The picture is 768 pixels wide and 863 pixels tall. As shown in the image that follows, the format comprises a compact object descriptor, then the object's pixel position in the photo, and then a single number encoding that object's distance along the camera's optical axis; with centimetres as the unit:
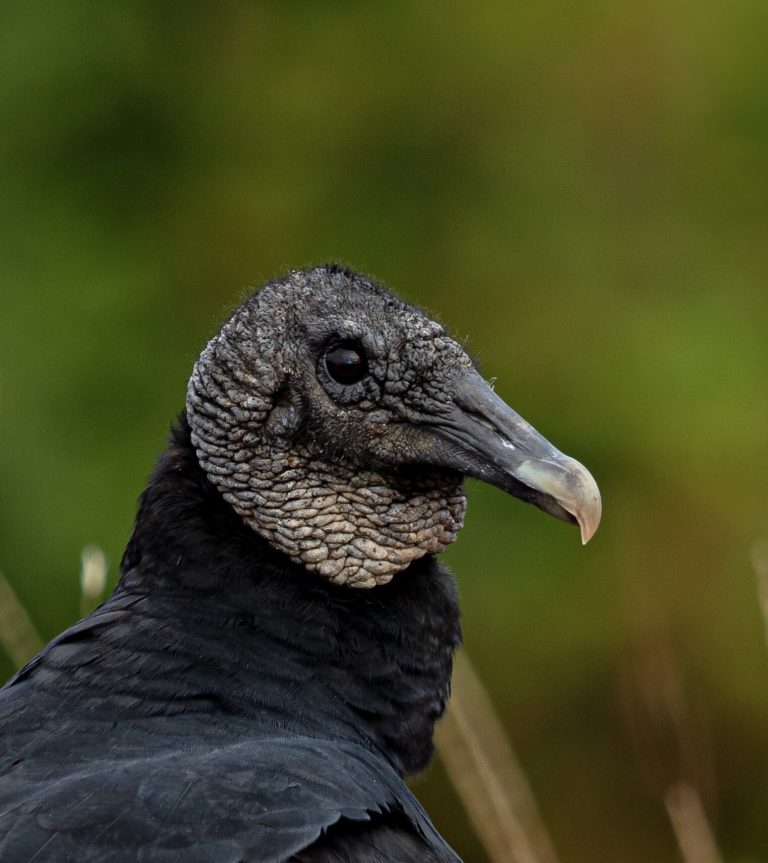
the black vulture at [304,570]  531
